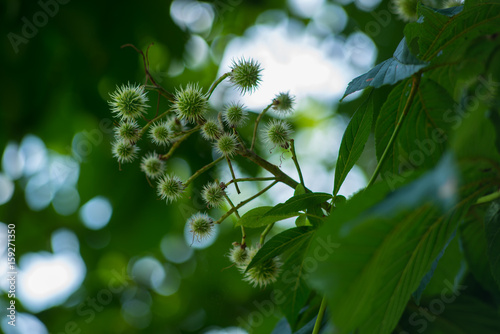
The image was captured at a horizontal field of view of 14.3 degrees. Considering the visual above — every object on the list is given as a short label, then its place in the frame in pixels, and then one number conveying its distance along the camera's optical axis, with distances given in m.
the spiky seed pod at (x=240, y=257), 1.20
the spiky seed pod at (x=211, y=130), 1.19
